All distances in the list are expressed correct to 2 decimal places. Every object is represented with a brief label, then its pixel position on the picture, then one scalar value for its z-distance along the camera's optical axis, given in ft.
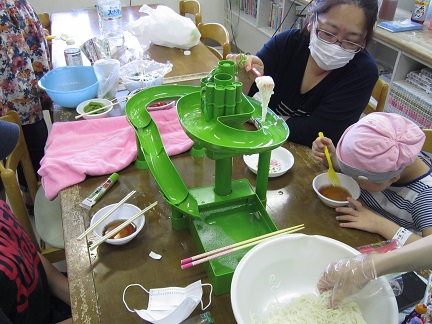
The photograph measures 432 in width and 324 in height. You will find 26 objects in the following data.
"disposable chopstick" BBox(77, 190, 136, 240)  3.28
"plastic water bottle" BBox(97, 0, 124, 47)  7.20
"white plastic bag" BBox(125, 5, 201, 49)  7.40
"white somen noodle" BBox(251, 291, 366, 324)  2.58
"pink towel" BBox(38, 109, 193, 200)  4.05
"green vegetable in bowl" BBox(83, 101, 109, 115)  5.20
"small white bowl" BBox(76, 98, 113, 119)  5.03
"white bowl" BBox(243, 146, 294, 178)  4.16
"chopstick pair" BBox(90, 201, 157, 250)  3.17
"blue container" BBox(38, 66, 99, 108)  5.21
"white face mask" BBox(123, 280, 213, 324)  2.64
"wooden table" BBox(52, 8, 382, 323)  2.84
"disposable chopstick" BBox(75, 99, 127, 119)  4.99
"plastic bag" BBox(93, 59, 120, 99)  5.49
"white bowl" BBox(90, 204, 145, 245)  3.26
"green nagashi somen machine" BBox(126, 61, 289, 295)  2.85
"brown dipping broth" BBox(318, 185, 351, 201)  3.92
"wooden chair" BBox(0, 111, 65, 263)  4.40
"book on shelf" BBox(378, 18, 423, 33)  8.36
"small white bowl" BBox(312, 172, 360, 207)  4.00
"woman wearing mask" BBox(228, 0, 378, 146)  4.70
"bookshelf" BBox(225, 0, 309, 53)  12.86
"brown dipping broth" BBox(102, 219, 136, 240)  3.38
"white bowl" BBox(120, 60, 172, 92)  5.65
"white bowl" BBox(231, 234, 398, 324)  2.61
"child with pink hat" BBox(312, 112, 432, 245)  3.43
